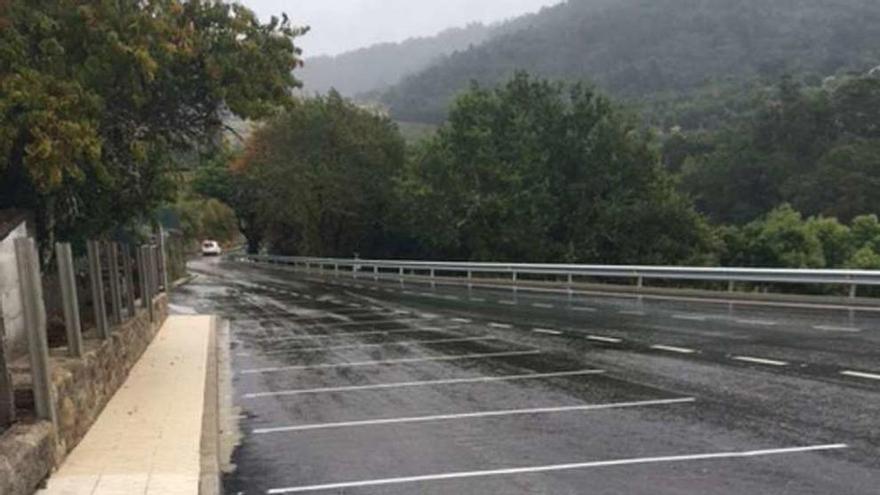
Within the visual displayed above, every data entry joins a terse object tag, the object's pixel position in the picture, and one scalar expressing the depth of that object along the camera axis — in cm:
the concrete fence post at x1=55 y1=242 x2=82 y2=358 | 904
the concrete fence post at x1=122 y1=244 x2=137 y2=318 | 1453
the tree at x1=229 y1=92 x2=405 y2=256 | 5881
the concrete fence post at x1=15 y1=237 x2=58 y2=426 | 742
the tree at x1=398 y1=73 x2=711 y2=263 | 4472
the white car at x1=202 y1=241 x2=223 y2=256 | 9488
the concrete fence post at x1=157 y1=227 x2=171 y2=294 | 2384
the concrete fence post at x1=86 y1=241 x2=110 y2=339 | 1090
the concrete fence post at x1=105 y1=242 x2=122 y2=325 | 1285
